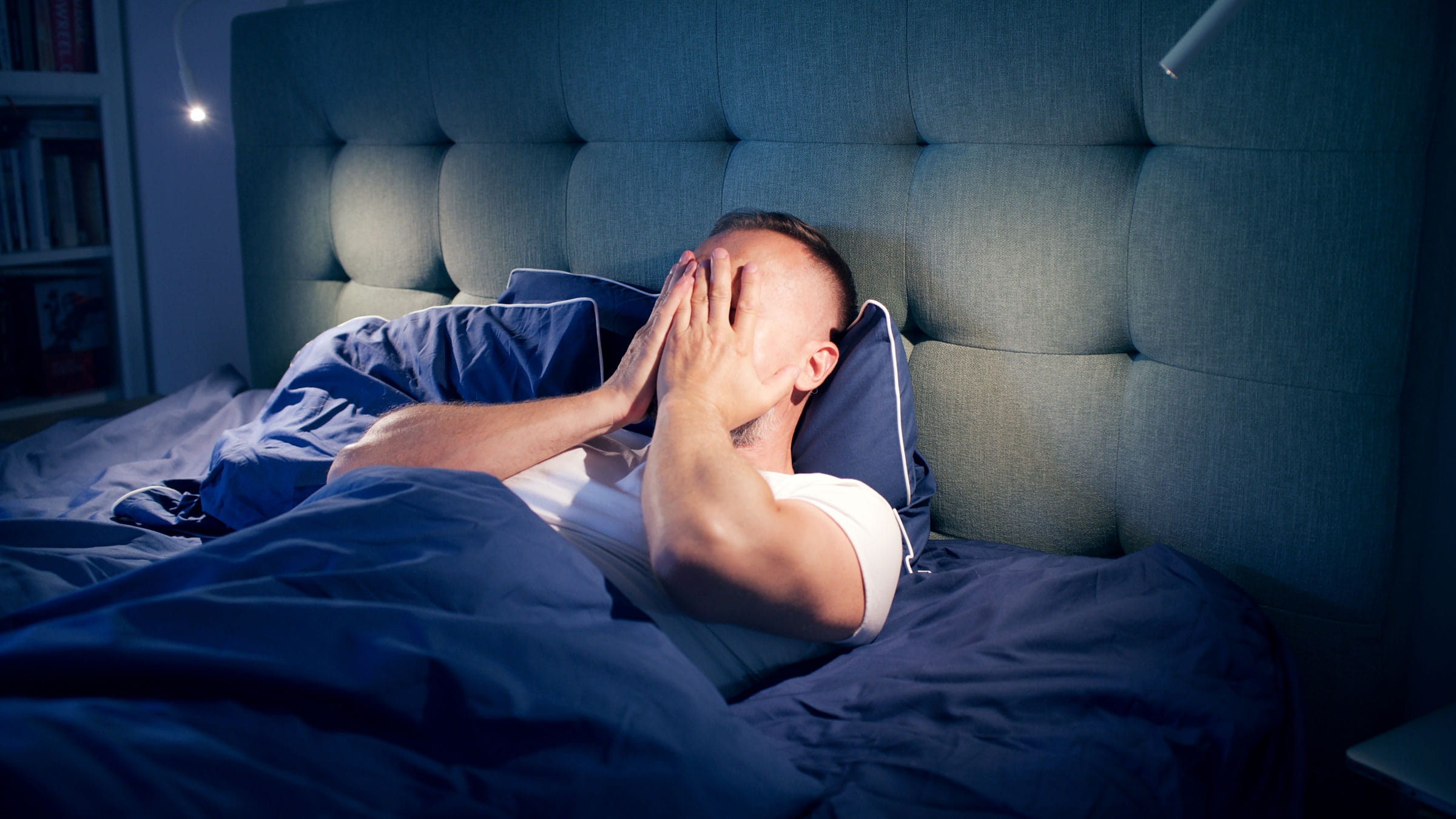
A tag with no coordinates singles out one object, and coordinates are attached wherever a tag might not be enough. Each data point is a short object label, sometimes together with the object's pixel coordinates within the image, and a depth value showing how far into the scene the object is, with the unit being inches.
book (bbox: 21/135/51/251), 90.8
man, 37.6
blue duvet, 25.3
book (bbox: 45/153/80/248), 93.6
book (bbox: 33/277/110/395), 95.5
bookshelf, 90.6
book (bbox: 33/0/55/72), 90.5
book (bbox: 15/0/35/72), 88.8
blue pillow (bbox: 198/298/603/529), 51.3
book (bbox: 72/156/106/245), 96.5
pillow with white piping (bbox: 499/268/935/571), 48.4
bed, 27.0
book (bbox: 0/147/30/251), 89.3
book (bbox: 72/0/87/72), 93.7
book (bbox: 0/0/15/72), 87.4
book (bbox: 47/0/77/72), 92.0
